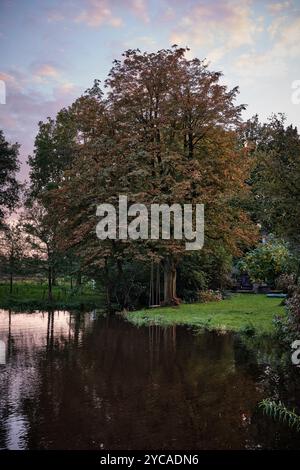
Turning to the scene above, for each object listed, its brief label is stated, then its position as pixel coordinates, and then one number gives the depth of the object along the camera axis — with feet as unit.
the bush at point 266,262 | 61.72
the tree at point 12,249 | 108.58
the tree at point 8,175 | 113.50
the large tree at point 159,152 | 77.46
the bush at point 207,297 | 91.04
